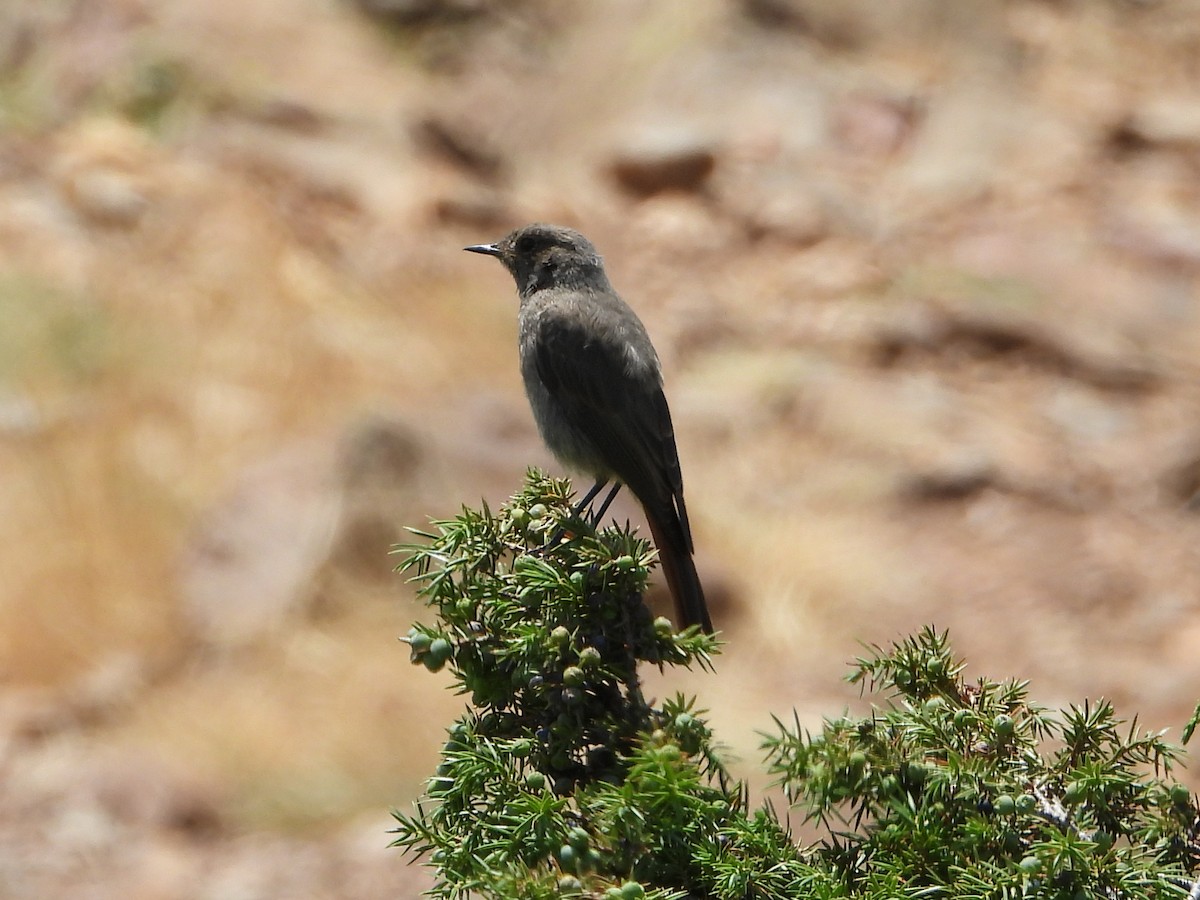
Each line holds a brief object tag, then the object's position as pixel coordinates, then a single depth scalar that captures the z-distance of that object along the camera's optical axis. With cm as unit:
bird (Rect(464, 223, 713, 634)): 901
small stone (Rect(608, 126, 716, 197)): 2378
